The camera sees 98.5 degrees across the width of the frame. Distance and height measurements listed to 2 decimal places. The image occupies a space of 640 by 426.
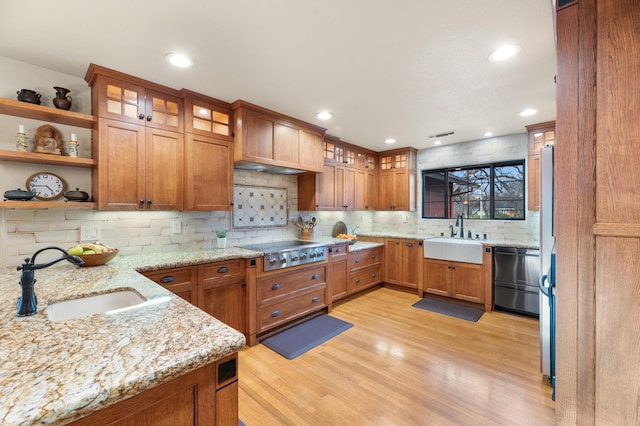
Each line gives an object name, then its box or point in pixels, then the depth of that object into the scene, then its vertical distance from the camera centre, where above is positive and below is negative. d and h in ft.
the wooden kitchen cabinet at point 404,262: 14.24 -2.76
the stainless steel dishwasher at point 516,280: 11.10 -2.88
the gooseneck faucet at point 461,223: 14.57 -0.66
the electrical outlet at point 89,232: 7.71 -0.55
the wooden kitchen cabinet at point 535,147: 11.75 +2.76
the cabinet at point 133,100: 7.18 +3.20
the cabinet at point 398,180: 16.08 +1.87
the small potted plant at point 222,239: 10.19 -0.99
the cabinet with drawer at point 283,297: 9.14 -3.13
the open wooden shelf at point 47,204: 6.12 +0.21
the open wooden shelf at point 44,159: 6.19 +1.31
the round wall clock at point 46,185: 6.95 +0.73
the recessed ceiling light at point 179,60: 6.60 +3.76
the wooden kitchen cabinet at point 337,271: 12.09 -2.71
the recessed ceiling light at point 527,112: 10.11 +3.67
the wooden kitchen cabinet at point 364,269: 13.47 -3.02
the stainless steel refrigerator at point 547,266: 6.55 -1.39
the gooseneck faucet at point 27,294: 3.81 -1.14
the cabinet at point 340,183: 13.29 +1.53
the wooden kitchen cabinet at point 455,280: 12.28 -3.24
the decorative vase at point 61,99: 6.97 +2.89
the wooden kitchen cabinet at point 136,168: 7.25 +1.28
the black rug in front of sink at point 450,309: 11.44 -4.37
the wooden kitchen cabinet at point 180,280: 7.27 -1.85
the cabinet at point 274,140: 9.59 +2.79
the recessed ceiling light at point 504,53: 6.28 +3.72
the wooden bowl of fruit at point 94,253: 6.61 -0.98
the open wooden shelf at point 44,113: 6.28 +2.45
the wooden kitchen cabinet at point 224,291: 8.09 -2.44
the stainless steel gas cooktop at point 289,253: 9.51 -1.55
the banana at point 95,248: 6.86 -0.87
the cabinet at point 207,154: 8.70 +1.95
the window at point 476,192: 13.48 +1.01
